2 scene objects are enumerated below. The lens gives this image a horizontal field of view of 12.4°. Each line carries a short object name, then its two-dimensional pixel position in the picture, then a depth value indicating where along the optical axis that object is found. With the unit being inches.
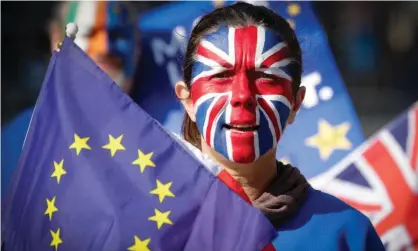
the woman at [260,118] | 200.6
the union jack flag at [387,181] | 291.4
